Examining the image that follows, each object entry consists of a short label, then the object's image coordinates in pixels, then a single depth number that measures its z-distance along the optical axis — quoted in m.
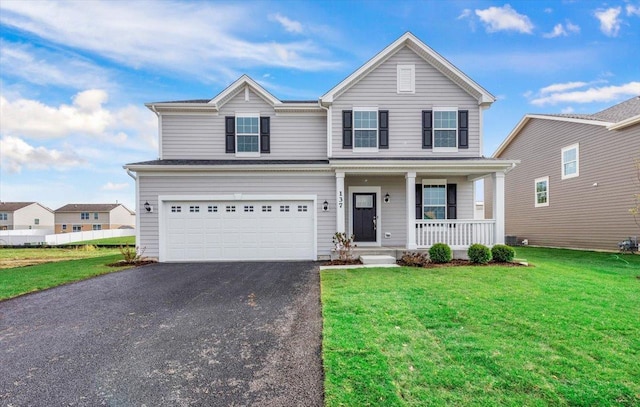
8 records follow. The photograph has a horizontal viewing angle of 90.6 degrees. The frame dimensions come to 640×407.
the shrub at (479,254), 9.24
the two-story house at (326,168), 10.58
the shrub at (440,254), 9.40
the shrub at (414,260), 9.16
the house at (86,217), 48.09
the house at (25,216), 45.00
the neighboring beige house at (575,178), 12.10
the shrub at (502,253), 9.36
